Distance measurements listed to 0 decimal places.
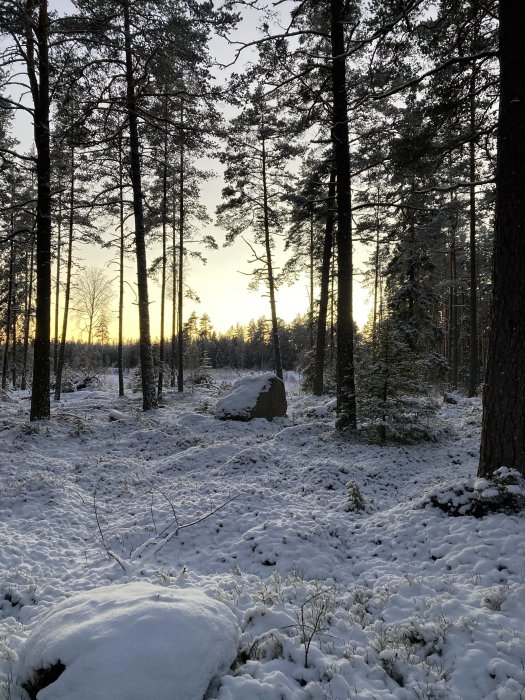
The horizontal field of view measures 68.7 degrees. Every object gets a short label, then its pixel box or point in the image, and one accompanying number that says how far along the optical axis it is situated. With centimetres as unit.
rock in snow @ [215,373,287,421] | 1252
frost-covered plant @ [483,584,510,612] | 347
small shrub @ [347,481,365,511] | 620
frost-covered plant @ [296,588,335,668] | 320
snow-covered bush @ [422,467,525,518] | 497
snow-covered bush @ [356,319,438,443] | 912
